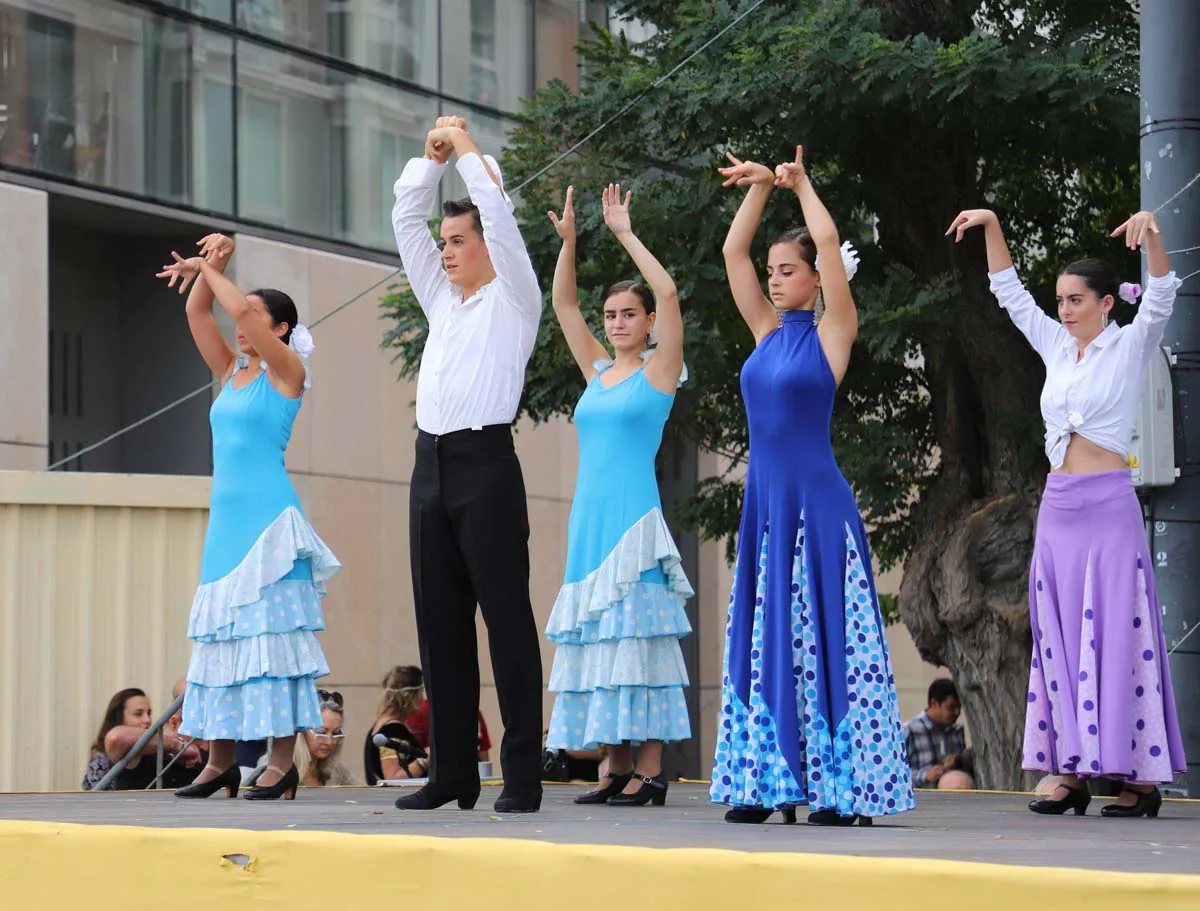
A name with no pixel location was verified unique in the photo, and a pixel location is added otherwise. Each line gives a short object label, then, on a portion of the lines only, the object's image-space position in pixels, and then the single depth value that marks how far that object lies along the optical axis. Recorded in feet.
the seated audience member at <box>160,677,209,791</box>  48.94
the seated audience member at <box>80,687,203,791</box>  45.43
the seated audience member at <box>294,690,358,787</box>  52.74
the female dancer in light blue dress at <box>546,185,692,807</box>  36.23
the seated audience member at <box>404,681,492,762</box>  55.21
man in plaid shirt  65.48
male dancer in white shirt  29.31
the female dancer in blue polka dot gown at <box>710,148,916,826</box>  28.46
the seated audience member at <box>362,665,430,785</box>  49.07
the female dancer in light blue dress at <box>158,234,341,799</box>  36.12
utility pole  40.76
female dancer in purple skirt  33.01
